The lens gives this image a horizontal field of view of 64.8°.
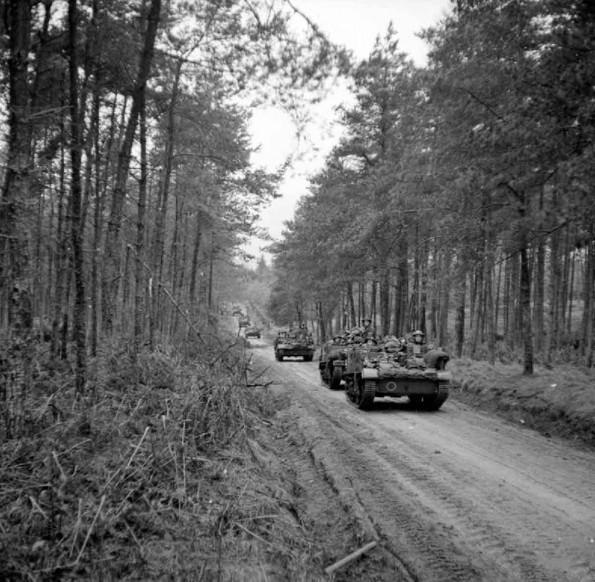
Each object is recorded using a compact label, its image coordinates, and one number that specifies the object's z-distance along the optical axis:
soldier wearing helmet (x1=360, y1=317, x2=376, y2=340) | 14.05
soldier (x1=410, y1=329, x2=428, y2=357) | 11.23
